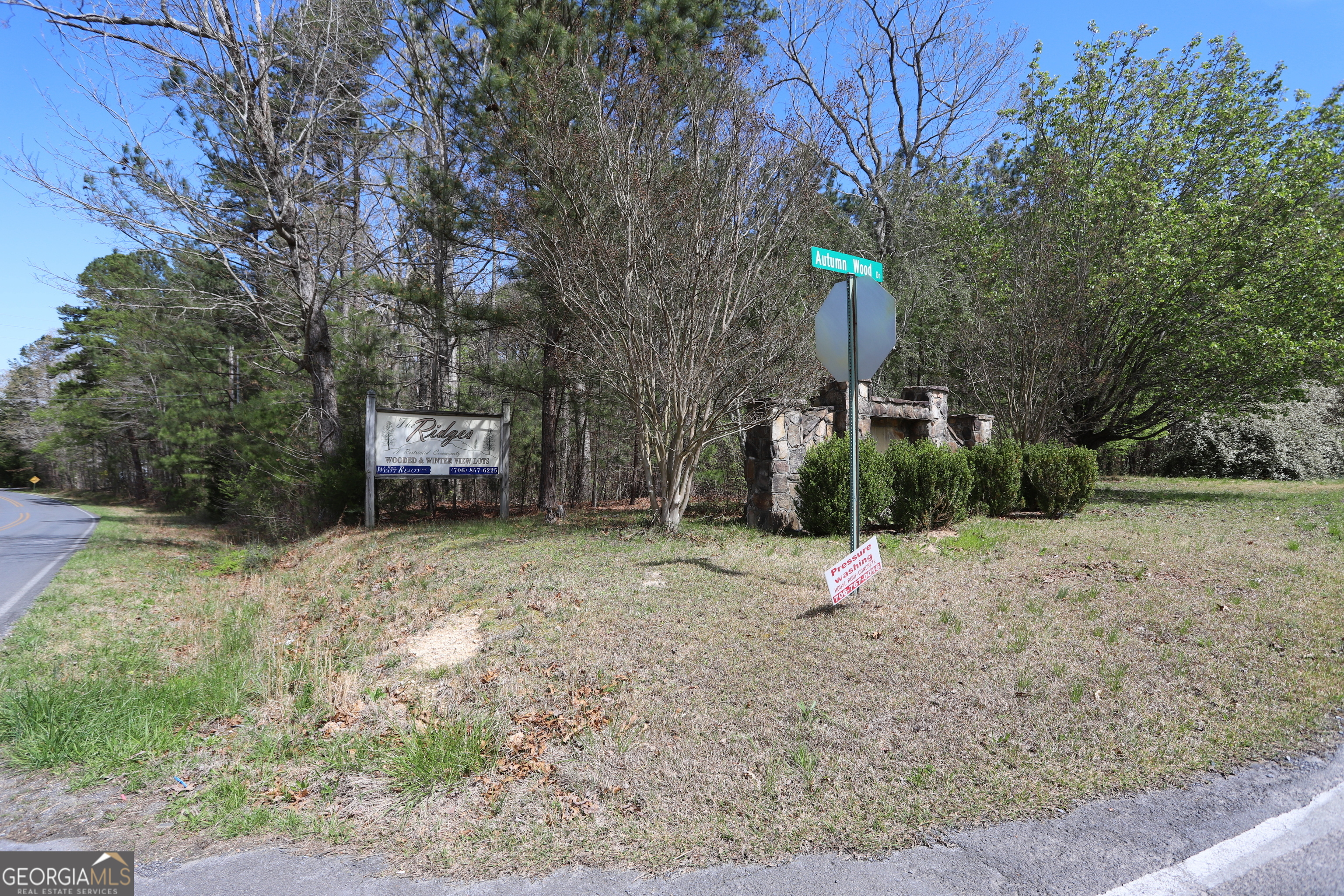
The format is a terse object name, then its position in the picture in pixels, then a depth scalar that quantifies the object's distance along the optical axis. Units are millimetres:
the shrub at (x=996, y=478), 10539
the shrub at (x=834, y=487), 8820
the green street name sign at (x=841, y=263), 5098
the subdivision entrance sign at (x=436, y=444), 11609
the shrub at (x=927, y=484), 9242
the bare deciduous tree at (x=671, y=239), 8961
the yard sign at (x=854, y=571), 5113
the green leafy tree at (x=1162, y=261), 11898
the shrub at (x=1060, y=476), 10406
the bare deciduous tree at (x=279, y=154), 11641
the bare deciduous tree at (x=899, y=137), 18719
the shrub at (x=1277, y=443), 18156
